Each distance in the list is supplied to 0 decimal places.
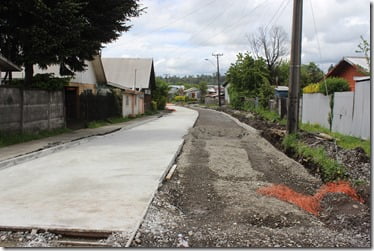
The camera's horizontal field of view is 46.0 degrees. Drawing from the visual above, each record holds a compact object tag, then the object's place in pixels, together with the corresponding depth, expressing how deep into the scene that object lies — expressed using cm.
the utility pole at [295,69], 1573
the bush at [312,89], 2190
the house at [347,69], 2661
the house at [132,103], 3550
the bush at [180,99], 10969
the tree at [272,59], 6903
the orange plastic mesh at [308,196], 726
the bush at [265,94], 4267
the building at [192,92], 13388
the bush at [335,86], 1989
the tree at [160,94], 5925
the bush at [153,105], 5343
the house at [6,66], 1543
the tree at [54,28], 1577
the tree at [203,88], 11400
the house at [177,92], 13056
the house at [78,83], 2525
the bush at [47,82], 1819
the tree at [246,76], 5497
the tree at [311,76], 5684
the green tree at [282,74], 6962
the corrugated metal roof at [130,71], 5441
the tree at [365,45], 1591
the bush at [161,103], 5892
